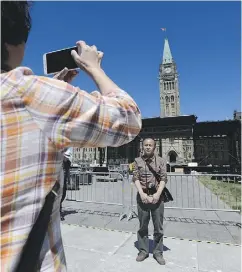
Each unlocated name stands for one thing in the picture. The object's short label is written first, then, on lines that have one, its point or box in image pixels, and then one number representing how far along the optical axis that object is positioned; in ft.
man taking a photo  2.63
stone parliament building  81.56
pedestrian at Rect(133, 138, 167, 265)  15.05
